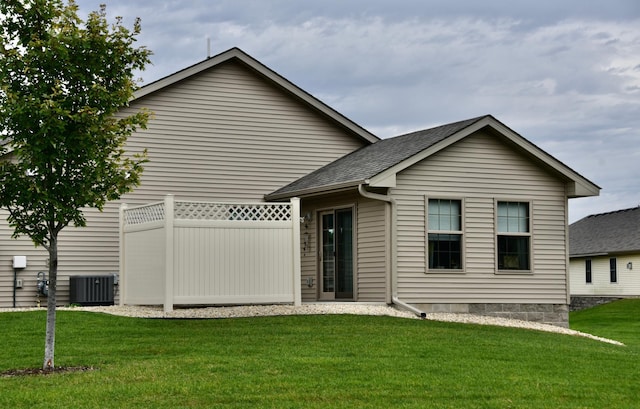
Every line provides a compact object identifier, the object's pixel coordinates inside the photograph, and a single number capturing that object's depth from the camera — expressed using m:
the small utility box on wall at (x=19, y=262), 20.91
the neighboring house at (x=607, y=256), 45.25
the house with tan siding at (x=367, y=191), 19.83
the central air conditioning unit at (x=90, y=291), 20.94
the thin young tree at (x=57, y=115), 11.77
